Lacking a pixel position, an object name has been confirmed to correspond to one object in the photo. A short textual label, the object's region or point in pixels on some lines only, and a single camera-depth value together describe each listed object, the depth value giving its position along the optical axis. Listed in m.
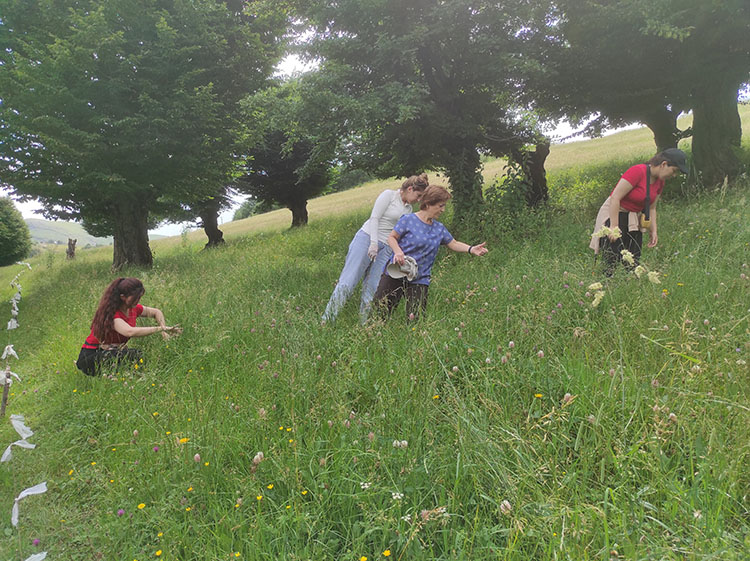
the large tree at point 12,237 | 35.01
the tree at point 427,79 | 7.50
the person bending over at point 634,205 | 4.34
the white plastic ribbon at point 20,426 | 1.69
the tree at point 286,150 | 7.85
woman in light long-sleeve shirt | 5.08
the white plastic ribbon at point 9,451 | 1.64
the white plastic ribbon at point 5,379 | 2.35
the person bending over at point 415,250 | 4.37
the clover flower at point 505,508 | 1.77
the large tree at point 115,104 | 9.86
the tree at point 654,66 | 7.93
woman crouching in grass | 4.35
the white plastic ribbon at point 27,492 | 1.37
